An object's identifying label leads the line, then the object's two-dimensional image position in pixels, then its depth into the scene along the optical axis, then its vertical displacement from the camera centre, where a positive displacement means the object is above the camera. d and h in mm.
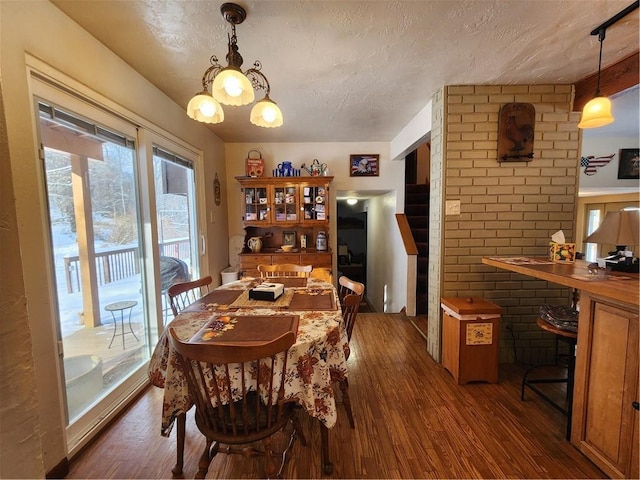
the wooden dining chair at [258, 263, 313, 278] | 2684 -489
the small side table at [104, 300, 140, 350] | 1931 -649
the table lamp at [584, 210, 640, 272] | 1382 -96
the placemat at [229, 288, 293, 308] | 1664 -528
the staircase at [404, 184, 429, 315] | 4051 +41
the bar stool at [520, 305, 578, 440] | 1582 -673
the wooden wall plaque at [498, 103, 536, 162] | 2262 +739
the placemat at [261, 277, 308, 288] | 2178 -522
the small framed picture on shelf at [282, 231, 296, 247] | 4000 -269
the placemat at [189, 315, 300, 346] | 1204 -533
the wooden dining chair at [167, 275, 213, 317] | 1813 -485
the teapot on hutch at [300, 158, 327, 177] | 3777 +735
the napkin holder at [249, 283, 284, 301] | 1755 -481
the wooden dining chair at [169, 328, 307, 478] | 1065 -727
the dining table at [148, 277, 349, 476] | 1188 -634
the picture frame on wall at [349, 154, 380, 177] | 4012 +816
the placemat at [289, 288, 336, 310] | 1636 -532
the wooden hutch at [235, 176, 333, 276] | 3643 +157
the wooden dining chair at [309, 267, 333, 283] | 3463 -707
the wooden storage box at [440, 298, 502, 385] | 2057 -956
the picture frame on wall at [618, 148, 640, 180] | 3730 +732
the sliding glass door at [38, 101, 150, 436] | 1507 -195
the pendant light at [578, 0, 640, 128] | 1620 +691
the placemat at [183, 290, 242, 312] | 1638 -526
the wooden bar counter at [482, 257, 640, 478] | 1208 -763
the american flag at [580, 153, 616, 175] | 3795 +772
